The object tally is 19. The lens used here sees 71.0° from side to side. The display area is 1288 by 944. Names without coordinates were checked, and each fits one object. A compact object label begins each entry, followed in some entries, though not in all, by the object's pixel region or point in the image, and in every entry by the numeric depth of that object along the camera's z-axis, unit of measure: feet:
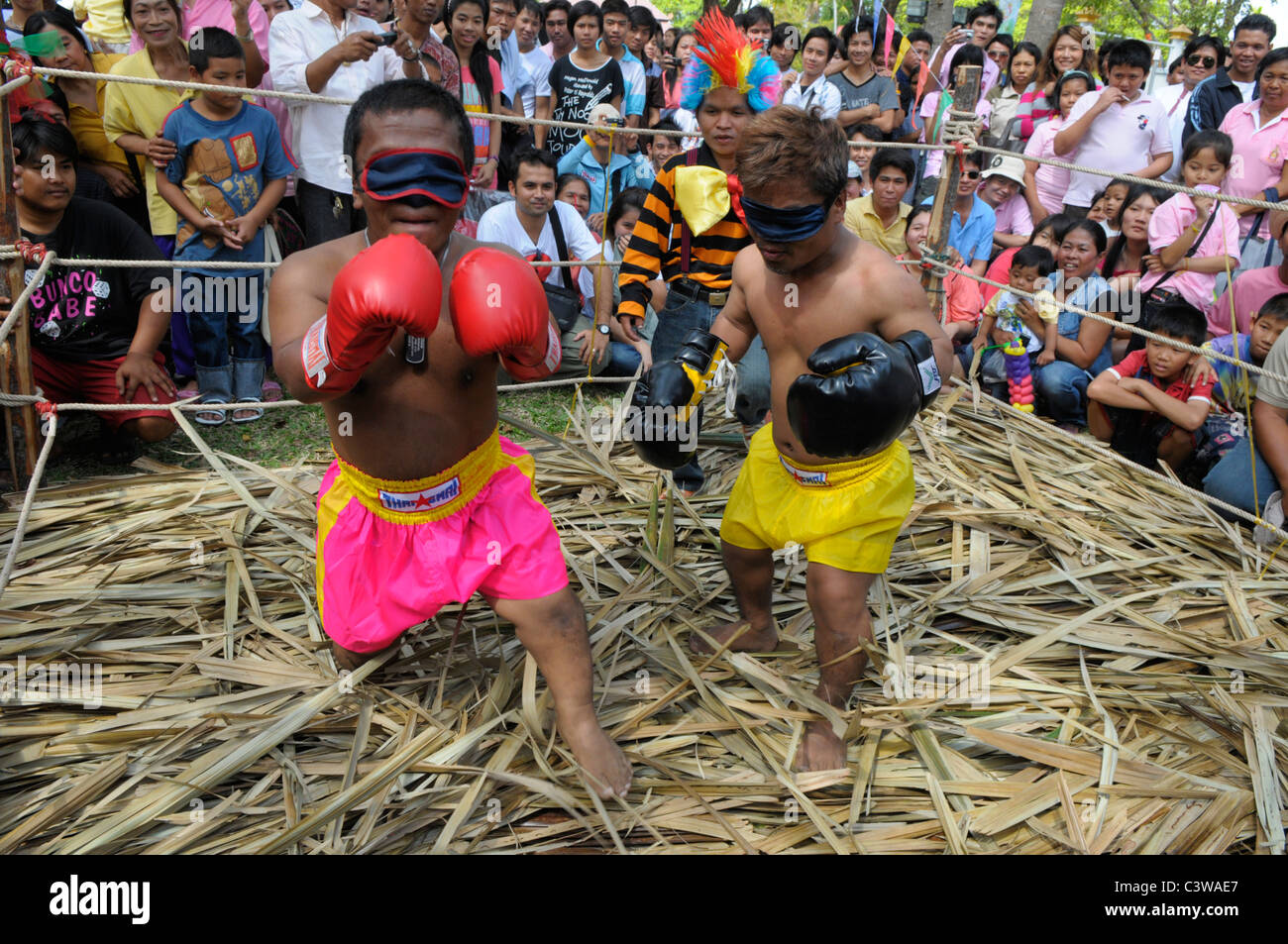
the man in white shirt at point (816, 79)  23.56
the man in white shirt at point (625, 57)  22.03
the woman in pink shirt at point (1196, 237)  16.53
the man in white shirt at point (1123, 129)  20.10
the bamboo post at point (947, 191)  14.56
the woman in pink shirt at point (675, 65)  25.18
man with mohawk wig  11.94
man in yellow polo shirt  17.85
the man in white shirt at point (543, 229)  16.71
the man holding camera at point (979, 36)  25.17
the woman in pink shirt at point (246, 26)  15.96
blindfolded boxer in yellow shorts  7.04
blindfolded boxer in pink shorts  6.34
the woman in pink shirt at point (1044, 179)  21.03
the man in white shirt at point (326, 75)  14.67
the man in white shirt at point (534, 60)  21.61
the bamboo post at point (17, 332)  10.59
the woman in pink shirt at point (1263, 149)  17.81
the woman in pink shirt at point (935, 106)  21.03
